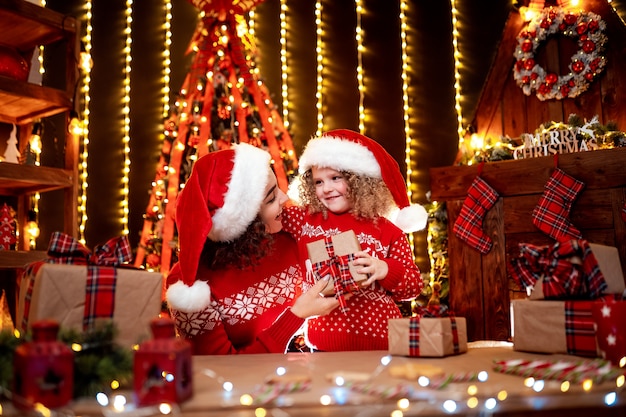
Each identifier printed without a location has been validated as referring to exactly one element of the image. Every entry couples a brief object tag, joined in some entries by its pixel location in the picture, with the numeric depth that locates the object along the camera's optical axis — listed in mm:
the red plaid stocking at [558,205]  2992
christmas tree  4246
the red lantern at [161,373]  880
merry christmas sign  3211
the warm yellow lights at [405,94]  4508
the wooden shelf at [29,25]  2999
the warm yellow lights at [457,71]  4398
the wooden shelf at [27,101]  2984
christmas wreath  3758
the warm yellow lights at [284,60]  4984
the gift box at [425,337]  1296
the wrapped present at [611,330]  1143
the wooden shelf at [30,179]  2912
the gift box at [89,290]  1150
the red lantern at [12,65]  3096
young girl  1998
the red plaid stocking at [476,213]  3273
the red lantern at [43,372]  867
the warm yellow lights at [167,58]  5055
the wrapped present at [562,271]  1311
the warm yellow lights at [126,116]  4918
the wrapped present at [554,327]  1259
